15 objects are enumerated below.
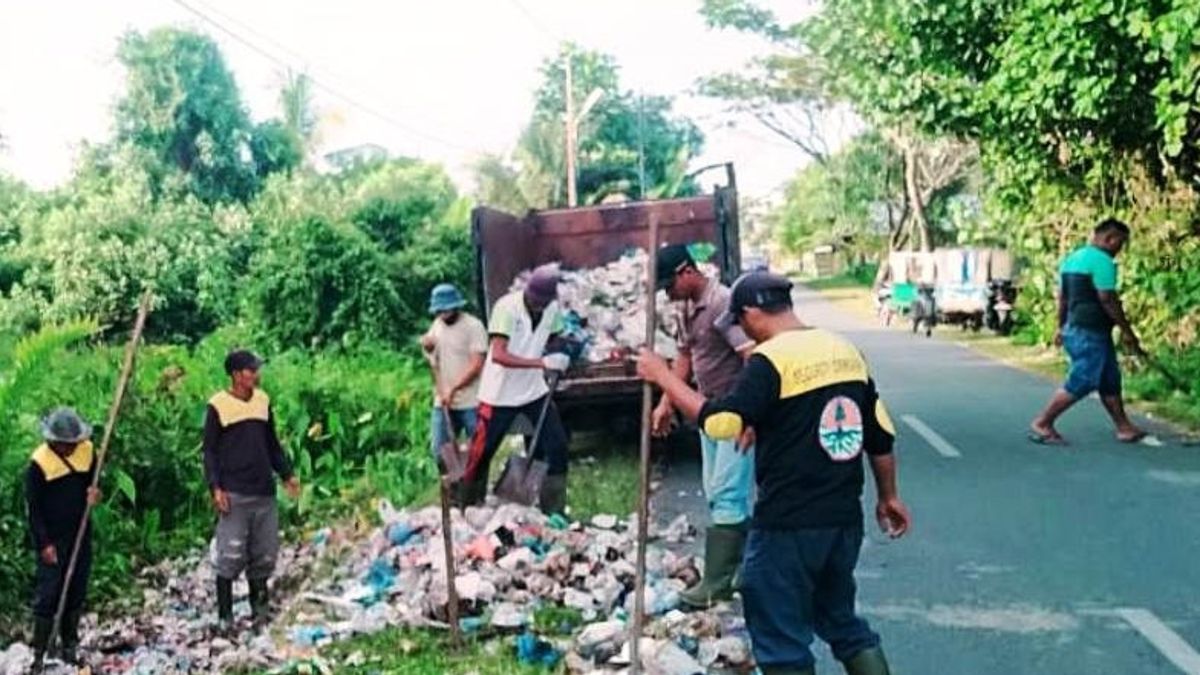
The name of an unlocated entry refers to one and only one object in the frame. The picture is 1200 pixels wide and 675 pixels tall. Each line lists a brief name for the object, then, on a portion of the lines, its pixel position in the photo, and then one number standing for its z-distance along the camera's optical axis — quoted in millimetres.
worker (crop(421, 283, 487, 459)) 9000
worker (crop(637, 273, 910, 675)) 4297
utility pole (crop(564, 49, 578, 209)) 32594
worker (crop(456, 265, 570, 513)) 8352
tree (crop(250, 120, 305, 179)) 29094
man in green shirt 10320
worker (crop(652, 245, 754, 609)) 6215
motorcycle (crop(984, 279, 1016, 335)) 23938
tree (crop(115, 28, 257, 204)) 27328
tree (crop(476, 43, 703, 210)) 37375
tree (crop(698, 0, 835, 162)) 36156
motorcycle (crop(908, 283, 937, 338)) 25641
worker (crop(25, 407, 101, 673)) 6859
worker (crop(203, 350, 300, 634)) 7207
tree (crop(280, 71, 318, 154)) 37719
